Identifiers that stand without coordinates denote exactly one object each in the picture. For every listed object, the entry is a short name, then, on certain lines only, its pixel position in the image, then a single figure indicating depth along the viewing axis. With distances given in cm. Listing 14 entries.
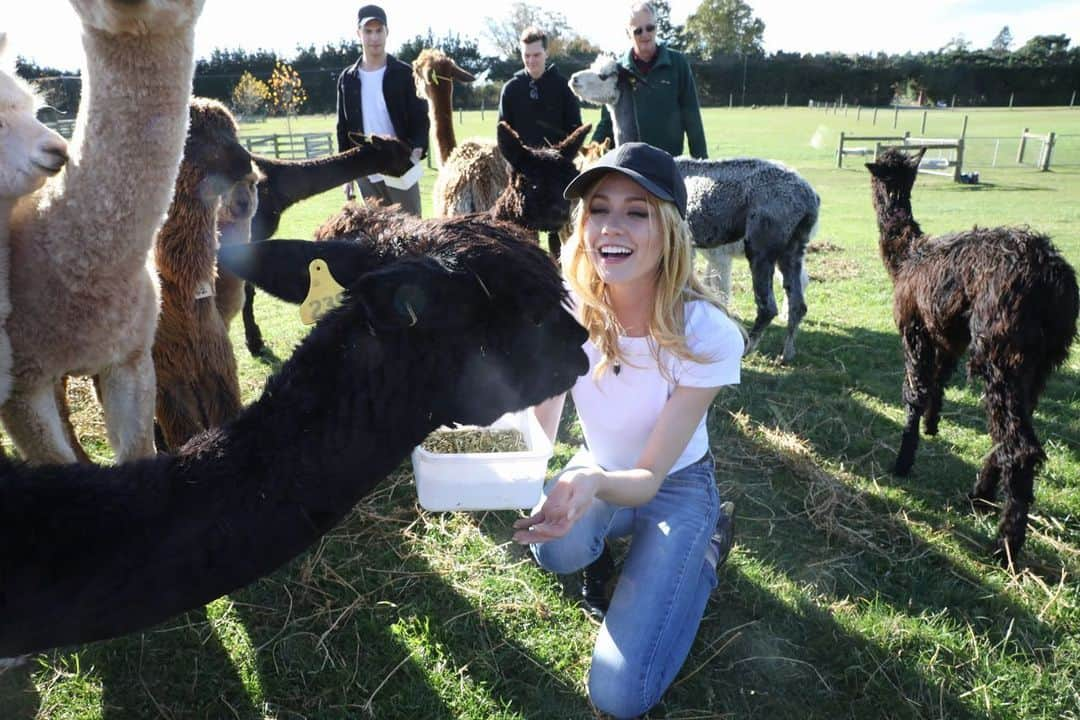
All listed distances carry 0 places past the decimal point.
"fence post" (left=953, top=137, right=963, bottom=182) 2078
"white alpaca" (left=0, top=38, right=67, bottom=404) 237
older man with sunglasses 600
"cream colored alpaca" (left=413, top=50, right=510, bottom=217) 605
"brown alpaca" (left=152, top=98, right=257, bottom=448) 318
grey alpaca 557
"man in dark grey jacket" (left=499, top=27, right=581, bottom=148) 662
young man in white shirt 612
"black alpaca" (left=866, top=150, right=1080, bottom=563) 303
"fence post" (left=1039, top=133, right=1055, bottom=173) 2265
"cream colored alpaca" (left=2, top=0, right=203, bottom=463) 231
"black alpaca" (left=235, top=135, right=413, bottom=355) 465
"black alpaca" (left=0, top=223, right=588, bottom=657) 150
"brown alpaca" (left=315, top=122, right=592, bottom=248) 486
